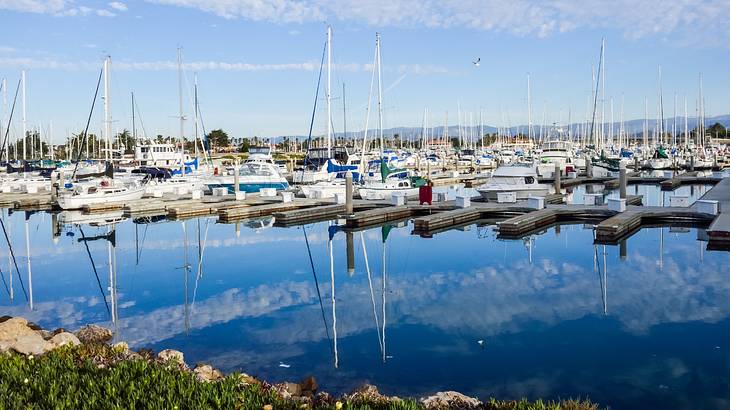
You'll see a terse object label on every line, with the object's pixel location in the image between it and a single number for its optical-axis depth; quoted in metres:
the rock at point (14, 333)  10.29
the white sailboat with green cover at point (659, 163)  66.88
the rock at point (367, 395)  7.84
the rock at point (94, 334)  12.19
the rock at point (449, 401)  7.71
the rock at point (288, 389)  8.39
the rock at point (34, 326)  12.54
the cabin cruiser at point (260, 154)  52.34
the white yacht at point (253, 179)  41.53
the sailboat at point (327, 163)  40.77
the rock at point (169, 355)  10.01
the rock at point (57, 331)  12.12
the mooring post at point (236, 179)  38.12
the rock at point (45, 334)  11.61
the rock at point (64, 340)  10.27
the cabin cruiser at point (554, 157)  59.69
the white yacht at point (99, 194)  35.09
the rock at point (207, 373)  9.11
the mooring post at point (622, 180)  29.60
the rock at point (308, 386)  9.36
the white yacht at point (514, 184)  33.94
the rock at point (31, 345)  9.96
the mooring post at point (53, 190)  37.75
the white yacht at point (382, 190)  36.31
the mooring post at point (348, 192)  29.19
